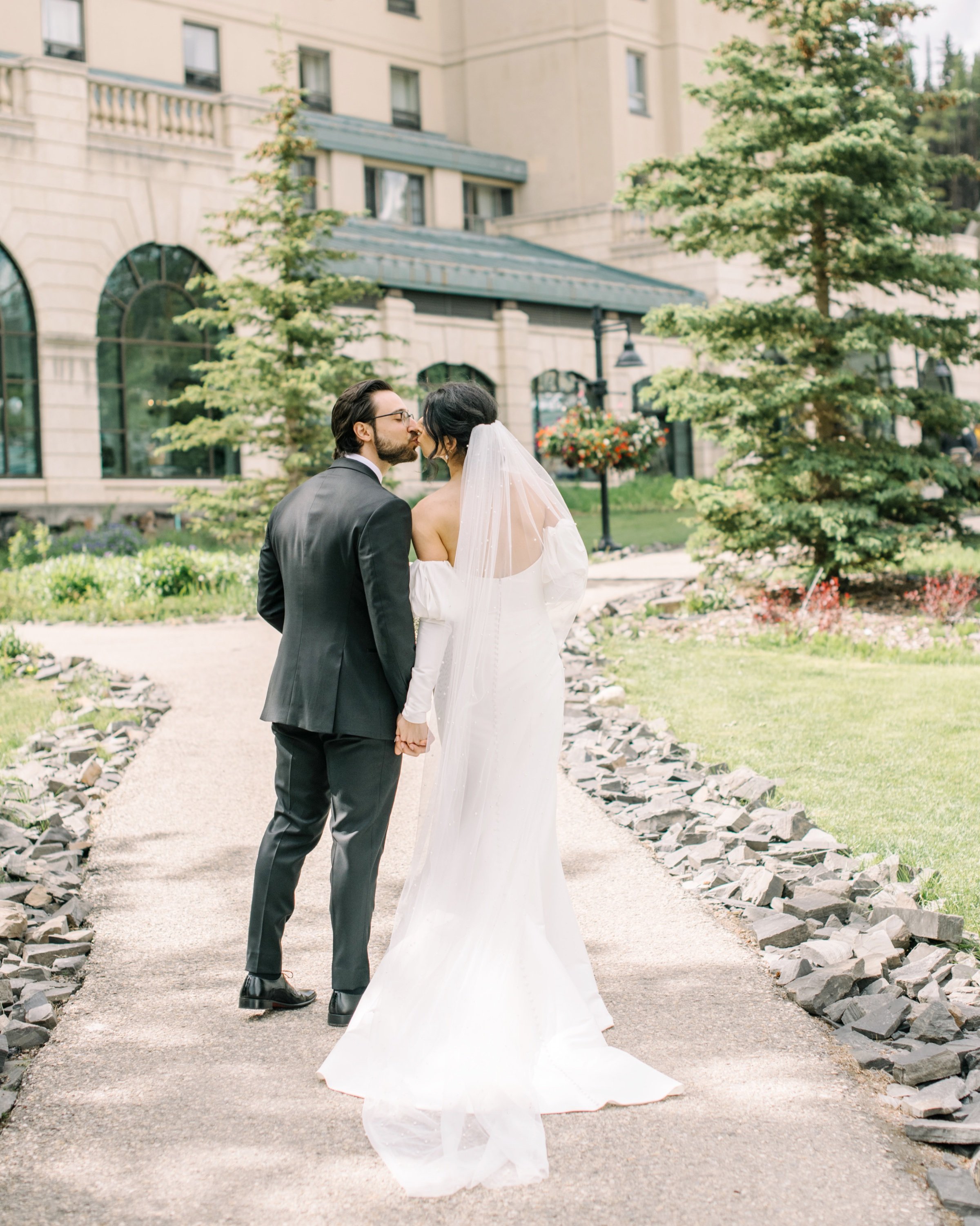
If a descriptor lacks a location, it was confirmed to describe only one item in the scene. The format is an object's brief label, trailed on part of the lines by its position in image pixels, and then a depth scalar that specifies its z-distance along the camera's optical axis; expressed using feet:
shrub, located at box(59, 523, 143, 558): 62.44
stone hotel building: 70.03
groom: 13.69
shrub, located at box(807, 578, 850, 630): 42.04
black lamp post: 71.26
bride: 12.77
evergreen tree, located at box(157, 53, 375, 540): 54.60
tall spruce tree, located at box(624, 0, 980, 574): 44.37
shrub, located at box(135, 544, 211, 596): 52.31
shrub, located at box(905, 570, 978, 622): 42.96
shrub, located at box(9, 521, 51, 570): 58.59
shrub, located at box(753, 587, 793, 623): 43.57
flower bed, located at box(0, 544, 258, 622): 50.16
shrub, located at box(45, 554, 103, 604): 51.96
